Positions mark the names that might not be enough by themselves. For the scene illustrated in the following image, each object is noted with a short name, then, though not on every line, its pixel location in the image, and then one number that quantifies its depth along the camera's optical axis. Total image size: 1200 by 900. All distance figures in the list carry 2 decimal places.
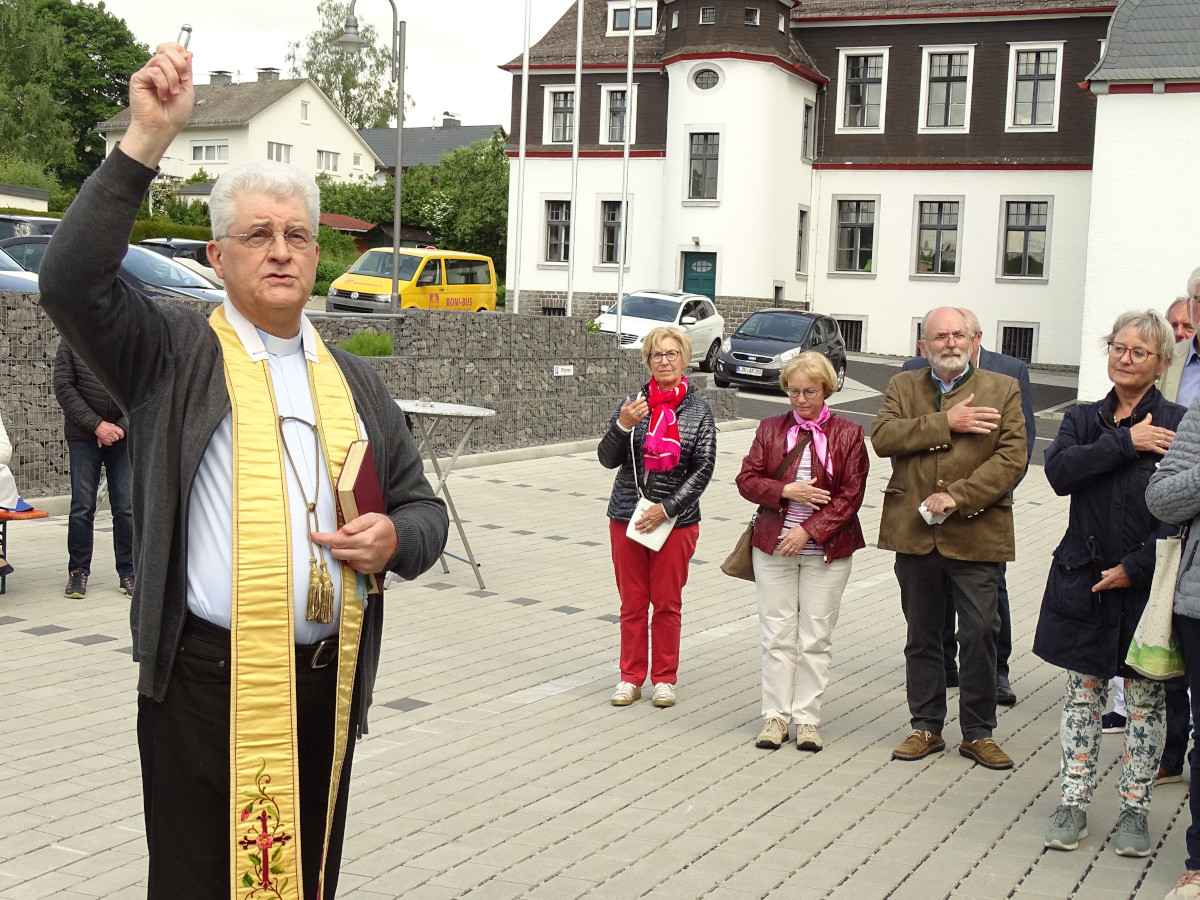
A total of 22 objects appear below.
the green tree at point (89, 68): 71.62
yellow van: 28.44
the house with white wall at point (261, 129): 70.75
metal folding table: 9.57
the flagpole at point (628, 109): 29.11
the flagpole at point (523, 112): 25.67
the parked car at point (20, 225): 21.89
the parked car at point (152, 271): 18.53
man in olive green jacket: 6.18
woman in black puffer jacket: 7.25
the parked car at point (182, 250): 21.35
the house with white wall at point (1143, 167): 28.31
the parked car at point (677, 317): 29.55
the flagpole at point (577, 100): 26.37
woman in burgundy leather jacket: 6.60
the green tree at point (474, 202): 55.12
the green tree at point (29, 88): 61.78
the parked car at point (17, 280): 16.03
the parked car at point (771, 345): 27.41
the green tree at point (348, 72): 78.62
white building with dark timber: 39.59
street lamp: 21.11
